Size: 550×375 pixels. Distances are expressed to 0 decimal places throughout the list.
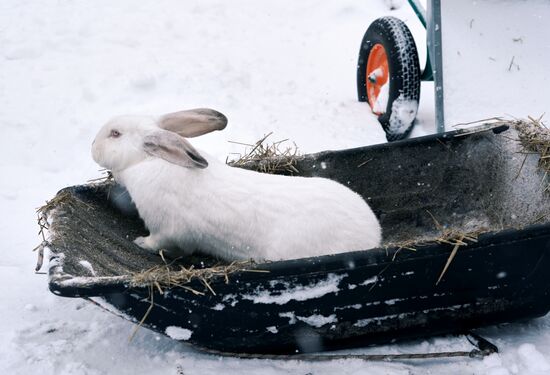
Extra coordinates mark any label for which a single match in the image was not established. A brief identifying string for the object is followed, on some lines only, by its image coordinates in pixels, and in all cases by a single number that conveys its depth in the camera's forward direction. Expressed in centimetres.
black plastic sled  287
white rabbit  328
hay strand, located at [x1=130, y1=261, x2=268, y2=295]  282
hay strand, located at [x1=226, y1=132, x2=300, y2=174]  403
